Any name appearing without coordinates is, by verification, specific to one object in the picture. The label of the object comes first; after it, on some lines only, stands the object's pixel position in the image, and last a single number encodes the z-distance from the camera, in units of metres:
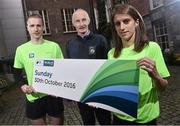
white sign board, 1.24
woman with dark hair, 1.22
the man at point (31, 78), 1.74
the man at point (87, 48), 1.77
